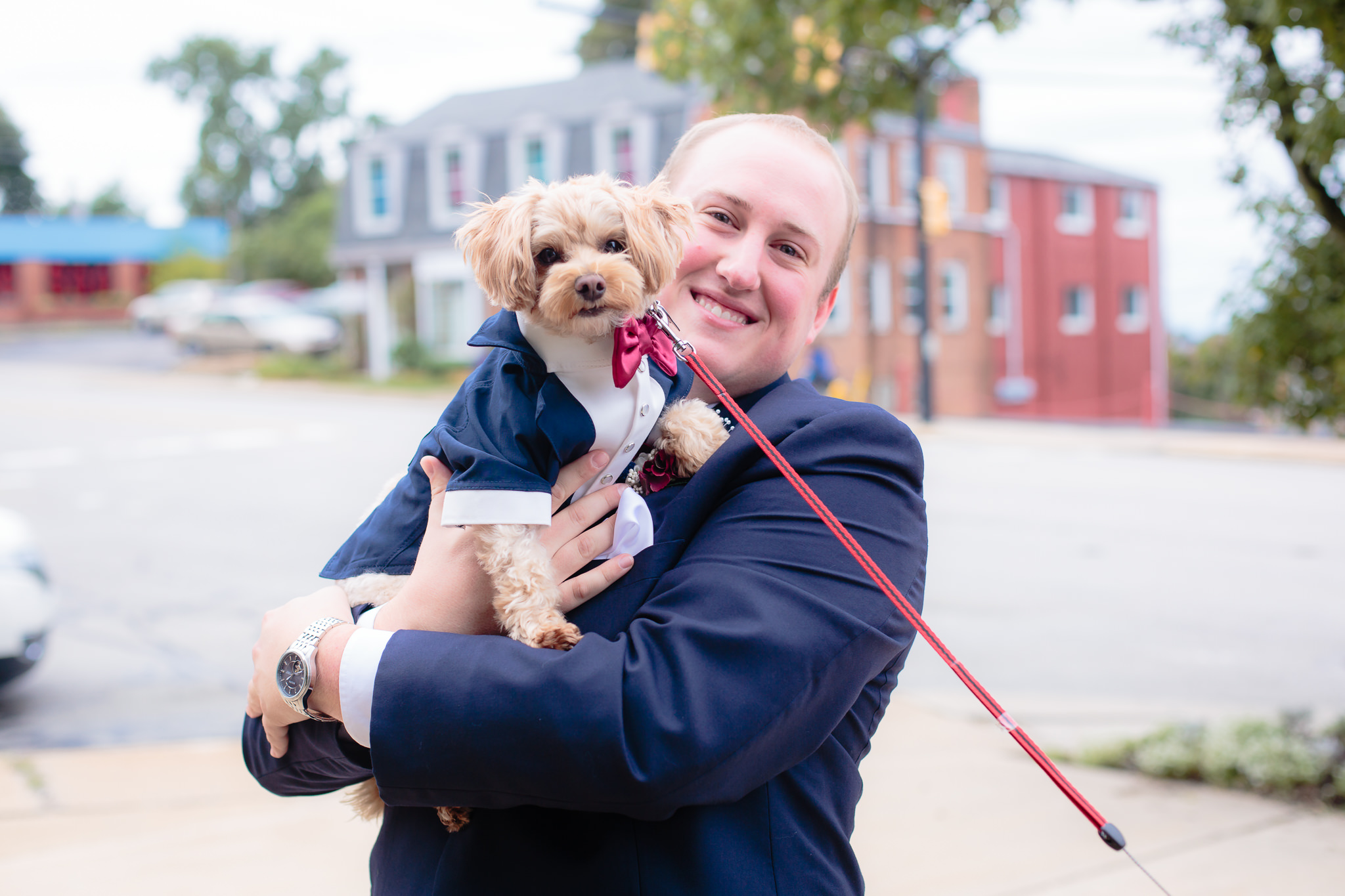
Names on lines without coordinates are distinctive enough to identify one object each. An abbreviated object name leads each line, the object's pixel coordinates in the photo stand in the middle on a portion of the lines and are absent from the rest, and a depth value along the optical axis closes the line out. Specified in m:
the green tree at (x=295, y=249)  50.41
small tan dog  1.82
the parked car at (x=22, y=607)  5.83
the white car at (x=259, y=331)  33.19
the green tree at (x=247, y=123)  56.91
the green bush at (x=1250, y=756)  4.62
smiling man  1.32
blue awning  46.25
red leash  1.43
